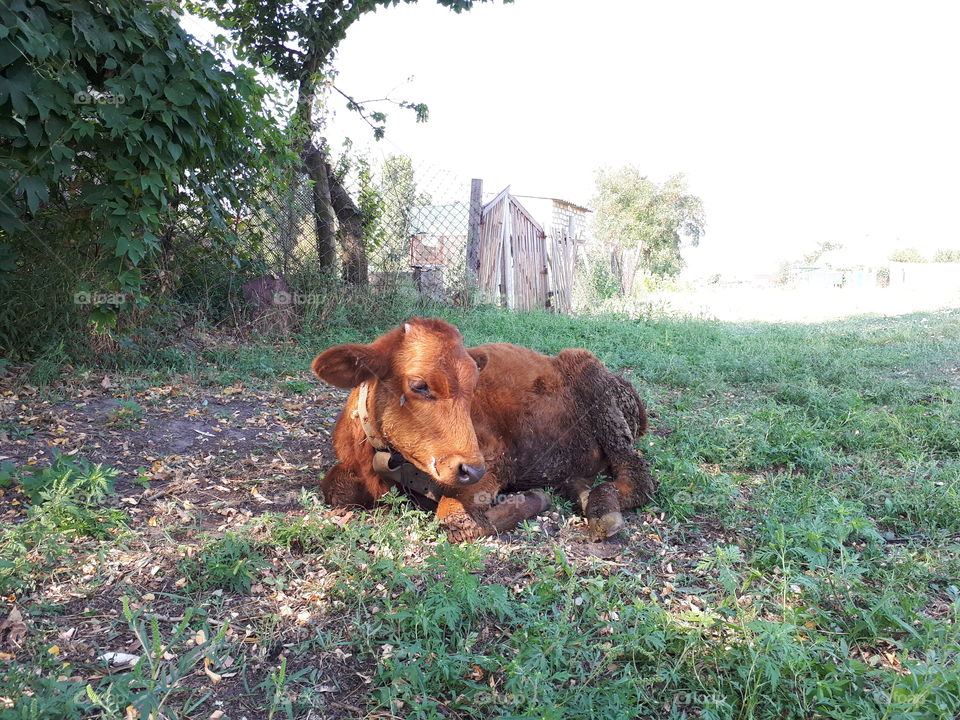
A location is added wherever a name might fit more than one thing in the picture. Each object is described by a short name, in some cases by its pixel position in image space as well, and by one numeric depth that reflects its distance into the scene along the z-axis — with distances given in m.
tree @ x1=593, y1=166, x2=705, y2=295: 28.80
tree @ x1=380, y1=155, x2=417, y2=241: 8.66
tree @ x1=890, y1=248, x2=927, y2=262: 58.09
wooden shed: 10.63
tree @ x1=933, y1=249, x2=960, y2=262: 54.69
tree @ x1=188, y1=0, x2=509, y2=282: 7.98
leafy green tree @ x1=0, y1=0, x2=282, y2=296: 3.98
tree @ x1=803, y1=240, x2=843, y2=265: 66.85
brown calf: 2.85
